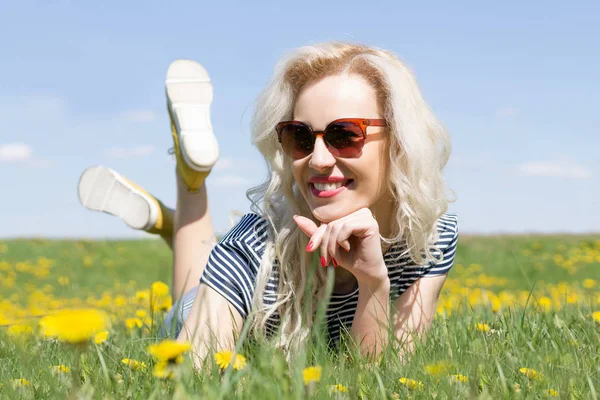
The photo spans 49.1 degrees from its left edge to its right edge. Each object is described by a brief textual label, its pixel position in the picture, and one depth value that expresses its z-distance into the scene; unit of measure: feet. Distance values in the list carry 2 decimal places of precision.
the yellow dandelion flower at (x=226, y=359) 6.24
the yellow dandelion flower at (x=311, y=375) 5.76
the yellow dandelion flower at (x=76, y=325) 4.45
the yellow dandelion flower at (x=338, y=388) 6.51
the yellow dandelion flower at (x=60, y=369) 7.77
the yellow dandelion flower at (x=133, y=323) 12.71
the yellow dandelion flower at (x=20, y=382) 7.34
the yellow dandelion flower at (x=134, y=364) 7.47
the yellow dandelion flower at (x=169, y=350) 4.89
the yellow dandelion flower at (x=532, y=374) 7.15
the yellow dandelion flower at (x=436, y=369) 6.86
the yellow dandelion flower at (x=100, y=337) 9.42
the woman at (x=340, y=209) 9.29
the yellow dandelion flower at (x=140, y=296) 15.02
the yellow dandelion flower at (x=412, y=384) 6.77
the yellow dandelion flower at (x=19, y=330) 12.31
